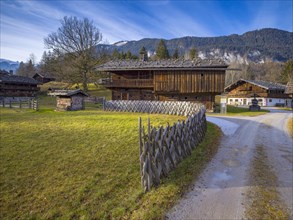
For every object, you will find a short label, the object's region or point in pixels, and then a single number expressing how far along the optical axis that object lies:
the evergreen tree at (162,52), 71.94
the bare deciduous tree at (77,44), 40.41
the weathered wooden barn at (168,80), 28.08
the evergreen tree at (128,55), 69.19
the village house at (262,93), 45.88
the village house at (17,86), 40.56
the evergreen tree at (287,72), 70.38
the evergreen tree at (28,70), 84.01
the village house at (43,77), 61.64
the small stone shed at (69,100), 25.39
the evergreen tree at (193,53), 70.68
